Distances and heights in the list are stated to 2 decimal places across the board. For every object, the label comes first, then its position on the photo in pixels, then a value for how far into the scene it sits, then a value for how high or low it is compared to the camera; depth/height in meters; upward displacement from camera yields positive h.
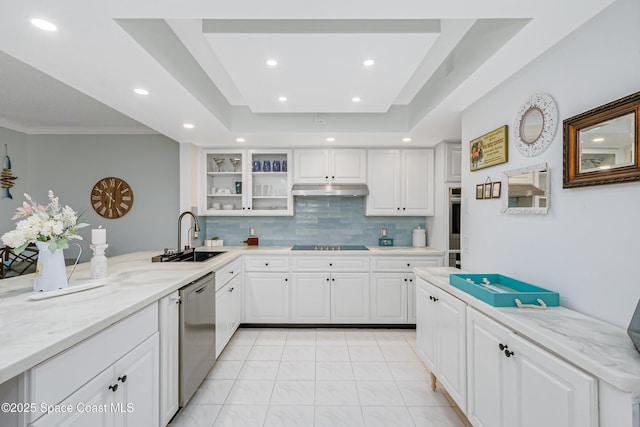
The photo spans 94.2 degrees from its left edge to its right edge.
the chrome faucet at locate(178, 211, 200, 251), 2.91 -0.14
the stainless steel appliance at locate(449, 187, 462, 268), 3.61 -0.08
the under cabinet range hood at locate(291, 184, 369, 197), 3.78 +0.36
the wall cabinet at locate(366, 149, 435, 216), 3.94 +0.52
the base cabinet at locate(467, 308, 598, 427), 1.06 -0.70
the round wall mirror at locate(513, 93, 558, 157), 1.65 +0.56
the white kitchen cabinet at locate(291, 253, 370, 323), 3.61 -0.85
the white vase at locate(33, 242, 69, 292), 1.60 -0.30
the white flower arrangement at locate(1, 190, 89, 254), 1.51 -0.06
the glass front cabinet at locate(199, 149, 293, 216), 3.96 +0.48
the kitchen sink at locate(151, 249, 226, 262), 2.73 -0.40
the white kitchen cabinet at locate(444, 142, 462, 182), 3.65 +0.71
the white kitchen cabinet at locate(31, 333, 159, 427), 1.12 -0.79
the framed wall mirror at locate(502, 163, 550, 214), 1.70 +0.18
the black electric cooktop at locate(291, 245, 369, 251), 3.92 -0.40
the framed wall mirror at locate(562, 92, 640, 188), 1.20 +0.33
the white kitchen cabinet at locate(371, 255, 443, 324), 3.60 -0.85
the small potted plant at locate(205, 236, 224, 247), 4.03 -0.33
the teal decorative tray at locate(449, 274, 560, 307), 1.55 -0.41
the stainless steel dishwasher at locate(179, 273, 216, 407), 2.00 -0.87
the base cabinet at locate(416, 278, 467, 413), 1.85 -0.85
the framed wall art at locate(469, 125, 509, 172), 2.06 +0.52
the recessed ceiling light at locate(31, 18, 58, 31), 1.40 +0.92
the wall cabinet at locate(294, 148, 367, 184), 3.93 +0.71
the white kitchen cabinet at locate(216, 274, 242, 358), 2.76 -0.96
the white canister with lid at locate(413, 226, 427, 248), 4.05 -0.27
